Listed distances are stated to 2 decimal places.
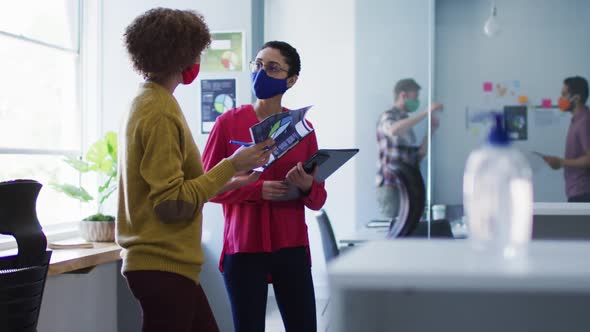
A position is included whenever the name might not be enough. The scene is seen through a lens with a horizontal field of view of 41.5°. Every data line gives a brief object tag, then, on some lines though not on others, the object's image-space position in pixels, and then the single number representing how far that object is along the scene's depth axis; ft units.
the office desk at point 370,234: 13.79
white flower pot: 13.11
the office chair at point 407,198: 15.17
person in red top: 8.17
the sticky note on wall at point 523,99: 14.87
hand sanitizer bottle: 4.03
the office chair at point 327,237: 11.93
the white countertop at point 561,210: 5.99
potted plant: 13.05
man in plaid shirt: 15.26
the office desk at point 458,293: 3.22
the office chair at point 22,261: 7.26
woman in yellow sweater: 6.00
